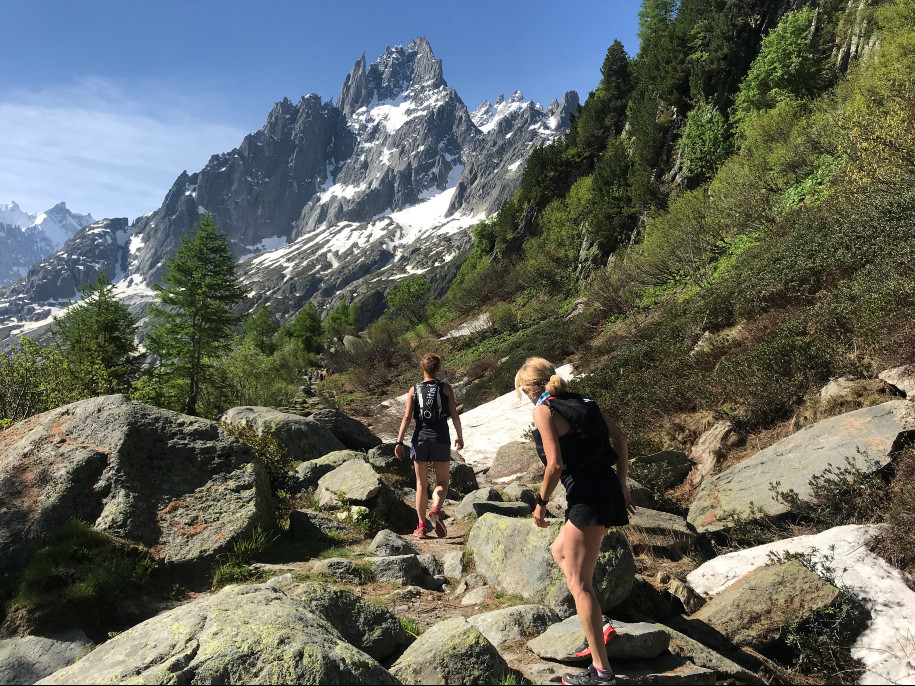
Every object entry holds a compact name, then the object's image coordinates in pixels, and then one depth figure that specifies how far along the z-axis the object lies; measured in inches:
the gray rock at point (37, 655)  142.6
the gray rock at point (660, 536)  227.1
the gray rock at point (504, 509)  276.0
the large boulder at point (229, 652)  88.0
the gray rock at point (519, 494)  317.4
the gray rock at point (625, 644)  131.3
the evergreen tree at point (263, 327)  2486.5
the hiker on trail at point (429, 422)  266.1
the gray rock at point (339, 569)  205.9
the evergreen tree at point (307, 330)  2428.6
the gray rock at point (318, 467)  344.8
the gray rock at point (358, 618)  137.3
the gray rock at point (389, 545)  238.2
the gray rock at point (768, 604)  152.6
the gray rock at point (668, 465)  311.1
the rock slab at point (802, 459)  208.8
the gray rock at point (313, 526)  253.4
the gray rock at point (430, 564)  223.5
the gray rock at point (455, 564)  218.8
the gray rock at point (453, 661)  115.7
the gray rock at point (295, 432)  424.3
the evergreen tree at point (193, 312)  810.2
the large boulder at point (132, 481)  199.9
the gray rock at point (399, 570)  206.7
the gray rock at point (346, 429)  498.0
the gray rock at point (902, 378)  230.8
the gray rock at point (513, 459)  460.8
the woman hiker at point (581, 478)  131.7
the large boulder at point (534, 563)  163.0
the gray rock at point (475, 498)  303.6
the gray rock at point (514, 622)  150.1
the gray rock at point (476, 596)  190.1
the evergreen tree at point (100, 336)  590.9
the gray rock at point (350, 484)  294.7
